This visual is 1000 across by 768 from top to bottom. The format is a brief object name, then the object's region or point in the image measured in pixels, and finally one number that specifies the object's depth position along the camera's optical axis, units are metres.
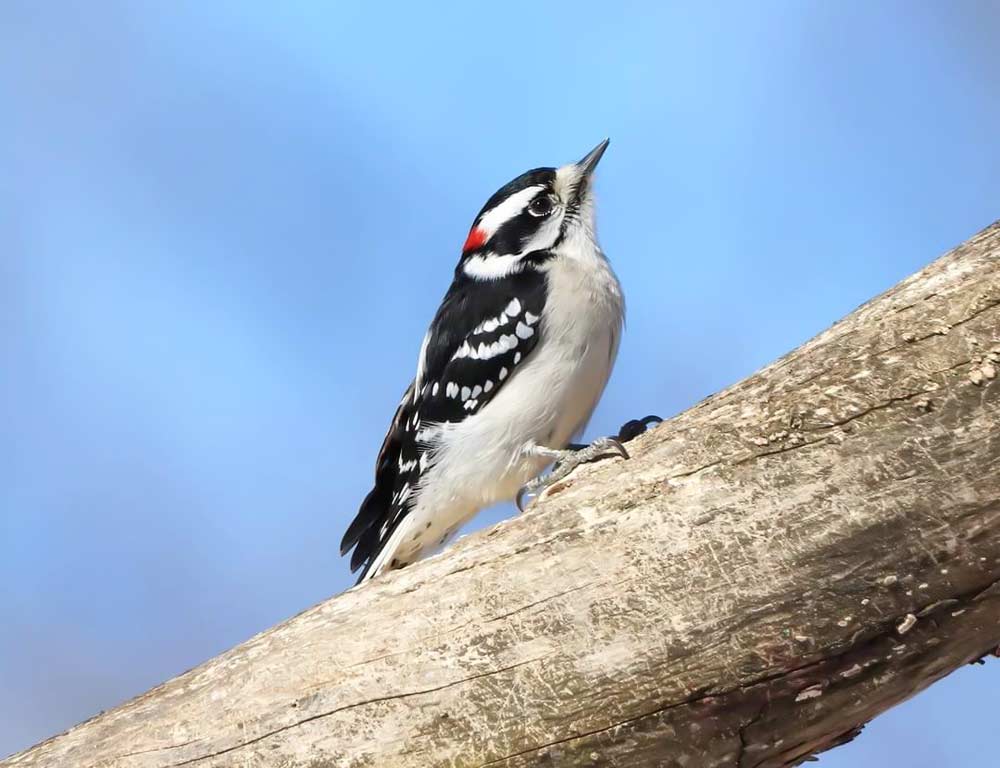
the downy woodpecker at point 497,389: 8.73
